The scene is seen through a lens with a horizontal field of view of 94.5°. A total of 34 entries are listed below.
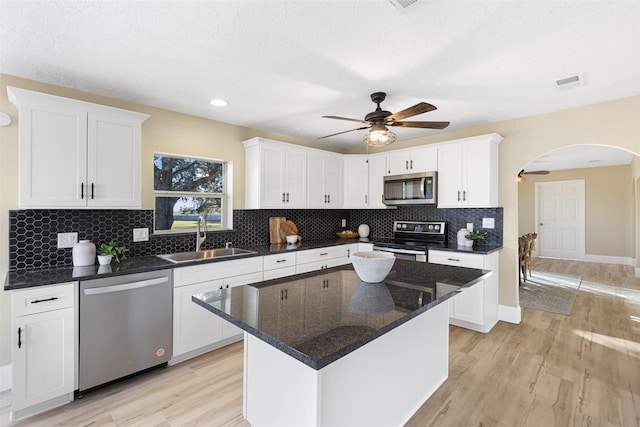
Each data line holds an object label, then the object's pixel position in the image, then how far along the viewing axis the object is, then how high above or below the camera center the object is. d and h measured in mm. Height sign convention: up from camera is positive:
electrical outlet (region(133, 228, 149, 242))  2947 -203
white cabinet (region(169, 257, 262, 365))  2646 -893
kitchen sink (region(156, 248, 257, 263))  3143 -443
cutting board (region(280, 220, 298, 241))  4178 -207
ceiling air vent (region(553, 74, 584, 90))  2439 +1135
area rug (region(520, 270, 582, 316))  4203 -1272
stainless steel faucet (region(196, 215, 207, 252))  3277 -212
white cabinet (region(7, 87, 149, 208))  2182 +492
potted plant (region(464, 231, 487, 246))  3730 -274
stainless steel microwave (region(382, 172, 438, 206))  3896 +361
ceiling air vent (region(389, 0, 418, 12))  1527 +1103
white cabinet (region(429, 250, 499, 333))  3299 -952
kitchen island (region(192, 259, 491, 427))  1135 -629
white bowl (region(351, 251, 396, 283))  1734 -310
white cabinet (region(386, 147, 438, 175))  3943 +759
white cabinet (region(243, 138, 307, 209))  3662 +522
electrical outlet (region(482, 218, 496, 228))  3752 -102
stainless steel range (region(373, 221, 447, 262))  3757 -351
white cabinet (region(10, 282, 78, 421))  1937 -911
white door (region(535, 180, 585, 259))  7906 -106
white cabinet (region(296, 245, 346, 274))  3664 -570
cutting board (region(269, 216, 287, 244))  4082 -215
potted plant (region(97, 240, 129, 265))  2482 -334
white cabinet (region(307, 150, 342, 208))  4234 +522
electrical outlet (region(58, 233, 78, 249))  2516 -221
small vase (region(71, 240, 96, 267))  2420 -321
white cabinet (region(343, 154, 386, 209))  4512 +537
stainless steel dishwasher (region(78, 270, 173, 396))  2176 -881
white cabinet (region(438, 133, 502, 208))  3510 +525
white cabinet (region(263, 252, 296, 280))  3312 -584
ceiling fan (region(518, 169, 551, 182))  7207 +1065
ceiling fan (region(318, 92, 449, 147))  2488 +769
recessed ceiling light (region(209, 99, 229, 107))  2934 +1129
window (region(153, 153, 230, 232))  3230 +257
